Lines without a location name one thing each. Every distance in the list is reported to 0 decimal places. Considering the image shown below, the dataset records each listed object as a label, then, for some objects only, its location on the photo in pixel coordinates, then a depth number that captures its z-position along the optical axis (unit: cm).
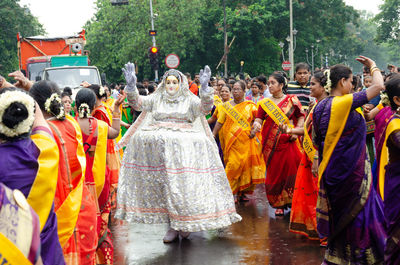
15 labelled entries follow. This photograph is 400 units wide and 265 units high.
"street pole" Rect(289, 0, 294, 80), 3338
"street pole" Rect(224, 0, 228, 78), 3075
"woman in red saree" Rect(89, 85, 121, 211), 664
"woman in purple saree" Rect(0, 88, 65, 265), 299
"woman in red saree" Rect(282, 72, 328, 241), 659
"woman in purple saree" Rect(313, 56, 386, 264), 474
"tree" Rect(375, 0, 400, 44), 5475
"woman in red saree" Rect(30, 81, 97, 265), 409
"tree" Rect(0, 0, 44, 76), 3750
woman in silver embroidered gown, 650
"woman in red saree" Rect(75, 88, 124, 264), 539
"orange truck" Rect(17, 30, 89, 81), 2391
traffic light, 2184
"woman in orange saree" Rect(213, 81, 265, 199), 914
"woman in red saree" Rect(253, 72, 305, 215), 775
